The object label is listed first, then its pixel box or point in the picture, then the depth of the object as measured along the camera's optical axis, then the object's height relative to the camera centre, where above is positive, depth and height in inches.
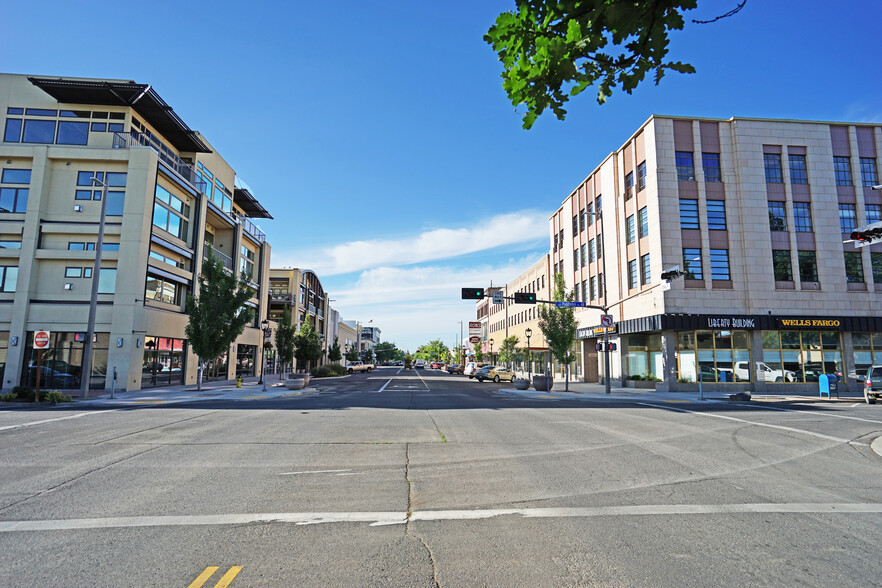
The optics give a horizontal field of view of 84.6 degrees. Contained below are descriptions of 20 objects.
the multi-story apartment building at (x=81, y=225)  1039.6 +287.8
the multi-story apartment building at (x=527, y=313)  2190.0 +249.9
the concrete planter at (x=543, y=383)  1230.9 -59.5
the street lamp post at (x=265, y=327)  1337.6 +83.5
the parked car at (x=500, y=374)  1827.0 -56.3
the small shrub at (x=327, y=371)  2130.9 -58.7
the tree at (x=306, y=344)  1849.2 +50.3
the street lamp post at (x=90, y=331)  868.2 +44.7
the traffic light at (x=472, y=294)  1048.8 +140.8
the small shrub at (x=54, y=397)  770.2 -66.0
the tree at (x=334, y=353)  2901.1 +28.3
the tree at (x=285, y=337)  1721.2 +71.5
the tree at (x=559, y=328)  1290.6 +84.0
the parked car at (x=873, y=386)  878.4 -42.6
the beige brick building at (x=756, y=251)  1194.6 +276.7
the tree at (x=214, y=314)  1110.4 +98.1
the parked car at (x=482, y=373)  1894.7 -54.4
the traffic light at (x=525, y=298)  1132.7 +144.1
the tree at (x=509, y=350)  2412.6 +46.5
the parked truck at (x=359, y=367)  2994.6 -55.0
